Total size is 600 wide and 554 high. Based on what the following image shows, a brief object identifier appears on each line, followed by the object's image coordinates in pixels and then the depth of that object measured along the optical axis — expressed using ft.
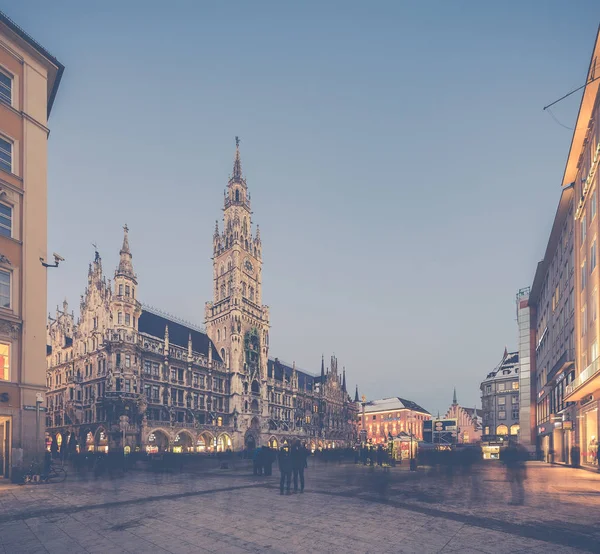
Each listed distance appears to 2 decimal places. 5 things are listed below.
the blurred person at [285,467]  57.36
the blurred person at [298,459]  56.54
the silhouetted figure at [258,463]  85.46
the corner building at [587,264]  97.74
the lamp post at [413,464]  98.32
